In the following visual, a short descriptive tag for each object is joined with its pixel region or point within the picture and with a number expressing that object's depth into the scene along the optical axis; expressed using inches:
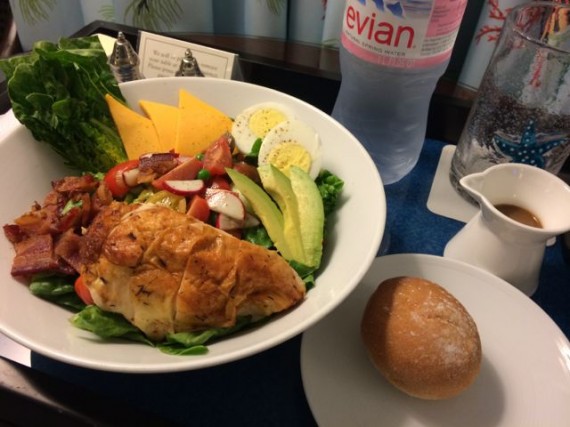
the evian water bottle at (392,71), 12.7
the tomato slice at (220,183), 12.9
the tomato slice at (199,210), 12.0
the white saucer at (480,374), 10.0
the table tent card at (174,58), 17.2
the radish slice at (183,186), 12.4
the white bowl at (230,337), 8.9
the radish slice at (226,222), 11.8
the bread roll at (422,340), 9.7
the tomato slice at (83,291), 10.4
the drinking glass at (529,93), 13.6
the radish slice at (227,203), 11.9
